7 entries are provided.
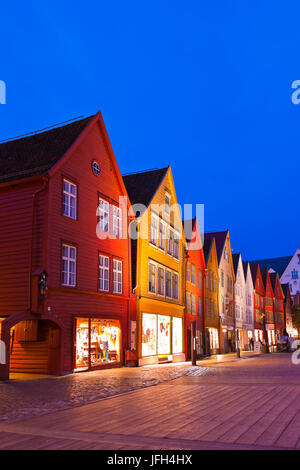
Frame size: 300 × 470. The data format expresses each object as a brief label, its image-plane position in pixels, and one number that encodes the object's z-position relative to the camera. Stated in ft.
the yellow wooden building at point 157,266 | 97.25
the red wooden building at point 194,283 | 134.86
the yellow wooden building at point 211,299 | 155.61
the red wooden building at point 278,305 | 279.73
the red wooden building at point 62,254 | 67.87
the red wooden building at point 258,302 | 232.67
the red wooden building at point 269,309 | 257.36
